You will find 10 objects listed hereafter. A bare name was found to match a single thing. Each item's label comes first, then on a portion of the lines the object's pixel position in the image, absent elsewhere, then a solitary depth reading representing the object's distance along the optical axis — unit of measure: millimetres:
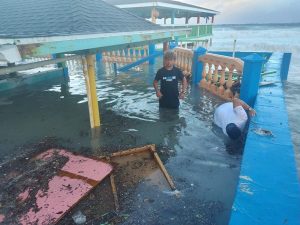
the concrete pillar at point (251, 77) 5570
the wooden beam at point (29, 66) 3834
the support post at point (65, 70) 11633
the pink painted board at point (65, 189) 3035
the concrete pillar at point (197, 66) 9141
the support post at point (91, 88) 5105
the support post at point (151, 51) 14832
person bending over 4777
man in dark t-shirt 5756
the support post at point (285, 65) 10664
